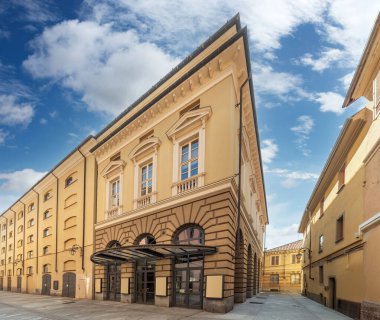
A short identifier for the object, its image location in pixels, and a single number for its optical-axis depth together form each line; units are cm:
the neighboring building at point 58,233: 2364
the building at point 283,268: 4559
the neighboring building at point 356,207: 1102
